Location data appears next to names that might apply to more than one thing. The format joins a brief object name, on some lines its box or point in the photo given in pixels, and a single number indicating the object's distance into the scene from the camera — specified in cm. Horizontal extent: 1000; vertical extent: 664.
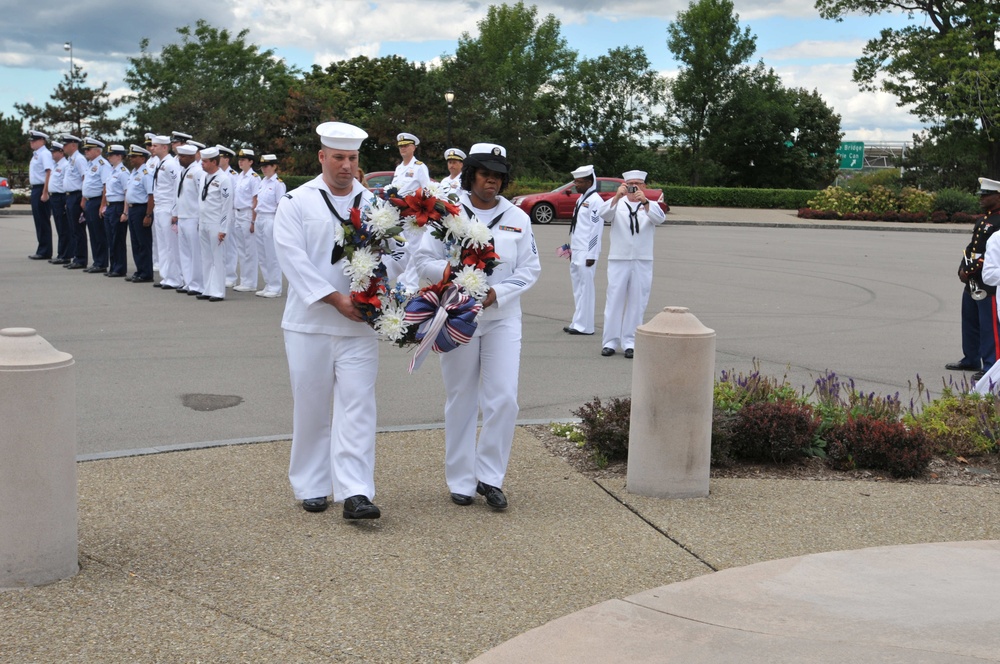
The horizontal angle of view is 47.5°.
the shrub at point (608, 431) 710
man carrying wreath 579
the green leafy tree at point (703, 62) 6669
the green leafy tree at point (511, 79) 4944
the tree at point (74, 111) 5412
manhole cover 888
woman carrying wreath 613
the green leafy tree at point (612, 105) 6625
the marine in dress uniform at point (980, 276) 1050
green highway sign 4969
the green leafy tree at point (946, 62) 5003
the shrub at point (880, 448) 700
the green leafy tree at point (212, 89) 5284
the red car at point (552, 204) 3569
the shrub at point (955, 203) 4203
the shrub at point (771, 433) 709
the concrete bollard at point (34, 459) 462
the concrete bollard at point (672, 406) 622
